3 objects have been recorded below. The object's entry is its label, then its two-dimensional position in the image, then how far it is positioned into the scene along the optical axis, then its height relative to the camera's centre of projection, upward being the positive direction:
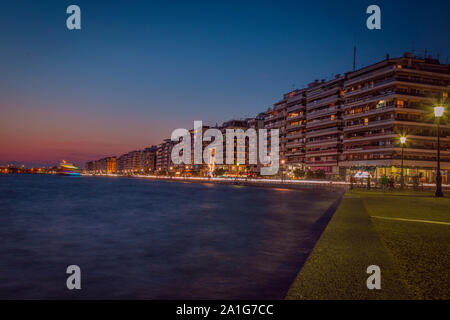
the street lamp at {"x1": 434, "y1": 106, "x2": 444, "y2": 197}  26.91 -1.35
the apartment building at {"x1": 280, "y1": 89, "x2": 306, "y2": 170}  108.12 +11.68
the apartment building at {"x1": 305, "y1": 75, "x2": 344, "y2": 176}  92.00 +11.61
